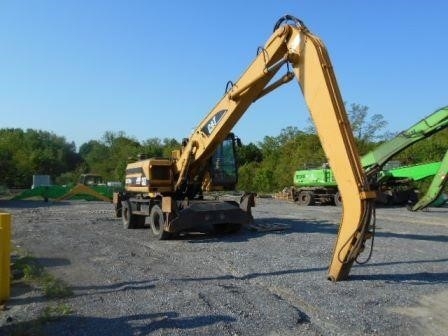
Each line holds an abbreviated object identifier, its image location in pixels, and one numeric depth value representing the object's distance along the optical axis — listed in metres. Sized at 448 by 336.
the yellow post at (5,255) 7.36
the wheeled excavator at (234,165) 8.45
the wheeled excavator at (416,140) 21.14
